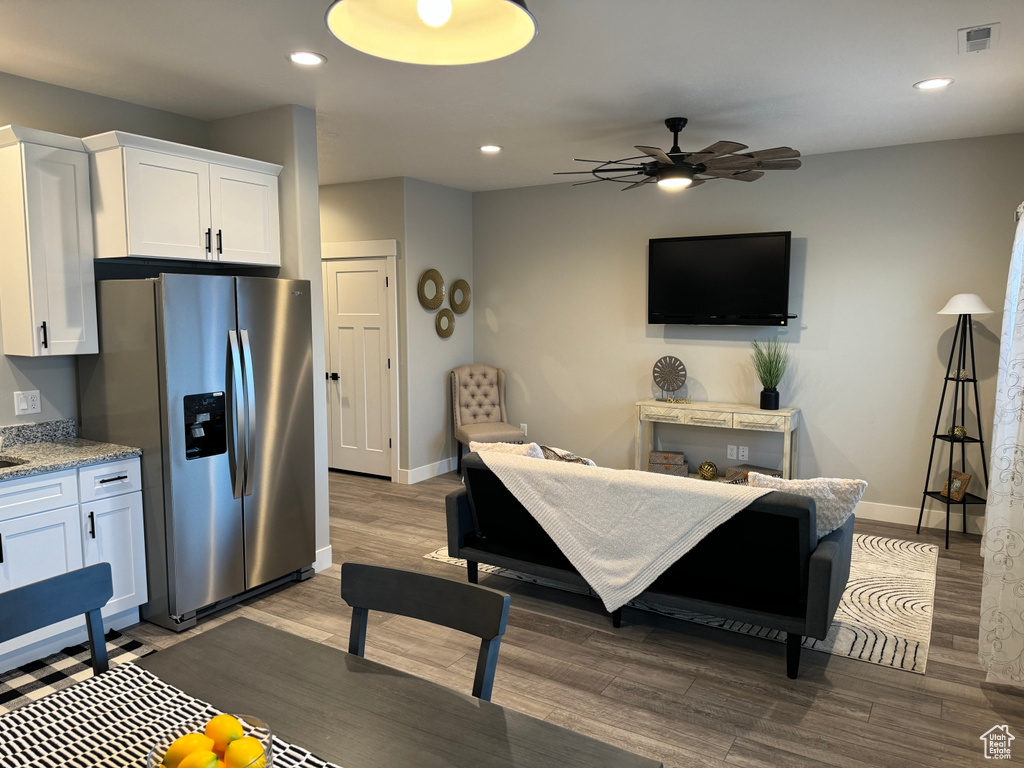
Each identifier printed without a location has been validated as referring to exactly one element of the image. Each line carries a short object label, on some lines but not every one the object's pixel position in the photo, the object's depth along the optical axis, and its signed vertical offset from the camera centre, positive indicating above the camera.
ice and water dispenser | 3.32 -0.47
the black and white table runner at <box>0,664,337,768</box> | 1.19 -0.73
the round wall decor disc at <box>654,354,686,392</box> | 5.85 -0.38
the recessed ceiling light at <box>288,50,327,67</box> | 3.09 +1.24
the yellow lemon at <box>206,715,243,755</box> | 0.99 -0.58
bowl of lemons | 0.92 -0.58
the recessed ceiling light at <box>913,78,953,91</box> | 3.48 +1.25
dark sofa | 2.79 -1.05
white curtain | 2.70 -0.95
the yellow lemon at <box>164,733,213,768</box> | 0.94 -0.58
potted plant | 5.34 -0.28
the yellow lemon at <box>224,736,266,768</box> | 0.92 -0.57
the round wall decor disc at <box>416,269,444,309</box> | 6.26 +0.37
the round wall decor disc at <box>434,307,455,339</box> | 6.50 +0.06
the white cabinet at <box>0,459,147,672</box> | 2.90 -0.90
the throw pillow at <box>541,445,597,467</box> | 3.54 -0.66
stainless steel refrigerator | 3.25 -0.43
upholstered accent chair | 6.32 -0.71
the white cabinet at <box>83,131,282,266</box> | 3.30 +0.65
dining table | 1.19 -0.73
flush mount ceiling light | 1.34 +0.59
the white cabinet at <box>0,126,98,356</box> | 3.15 +0.40
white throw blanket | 3.00 -0.85
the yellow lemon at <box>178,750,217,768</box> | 0.90 -0.56
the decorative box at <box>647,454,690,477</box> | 5.73 -1.17
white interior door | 6.28 -0.32
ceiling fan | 3.73 +0.95
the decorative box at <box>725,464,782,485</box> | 5.20 -1.11
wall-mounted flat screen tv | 5.36 +0.40
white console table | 5.17 -0.70
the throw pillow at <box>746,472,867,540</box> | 2.87 -0.68
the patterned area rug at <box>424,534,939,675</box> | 3.21 -1.48
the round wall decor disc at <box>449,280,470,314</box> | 6.69 +0.32
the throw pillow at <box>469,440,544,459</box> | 3.54 -0.62
